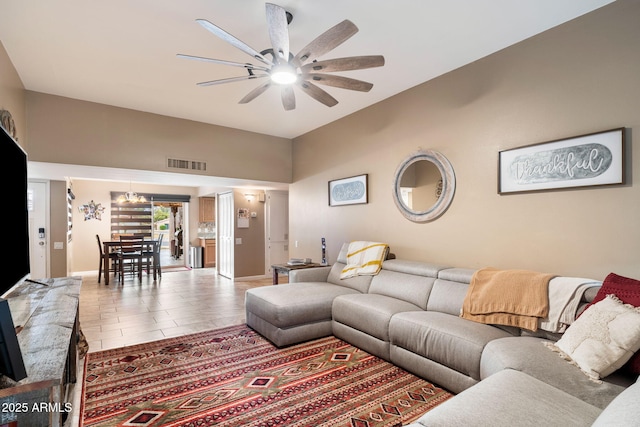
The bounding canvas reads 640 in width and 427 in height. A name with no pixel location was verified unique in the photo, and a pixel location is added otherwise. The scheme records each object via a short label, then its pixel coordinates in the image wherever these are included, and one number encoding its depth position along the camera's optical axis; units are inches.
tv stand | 43.8
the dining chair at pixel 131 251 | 276.8
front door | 236.4
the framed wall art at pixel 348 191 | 174.9
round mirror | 133.9
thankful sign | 90.4
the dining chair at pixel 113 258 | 280.8
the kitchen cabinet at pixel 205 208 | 393.4
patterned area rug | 82.0
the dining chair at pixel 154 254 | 289.8
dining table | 273.2
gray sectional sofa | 55.7
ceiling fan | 73.7
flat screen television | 43.6
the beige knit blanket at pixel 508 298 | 89.6
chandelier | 338.6
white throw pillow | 65.3
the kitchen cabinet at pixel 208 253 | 372.1
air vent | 184.1
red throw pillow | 65.7
